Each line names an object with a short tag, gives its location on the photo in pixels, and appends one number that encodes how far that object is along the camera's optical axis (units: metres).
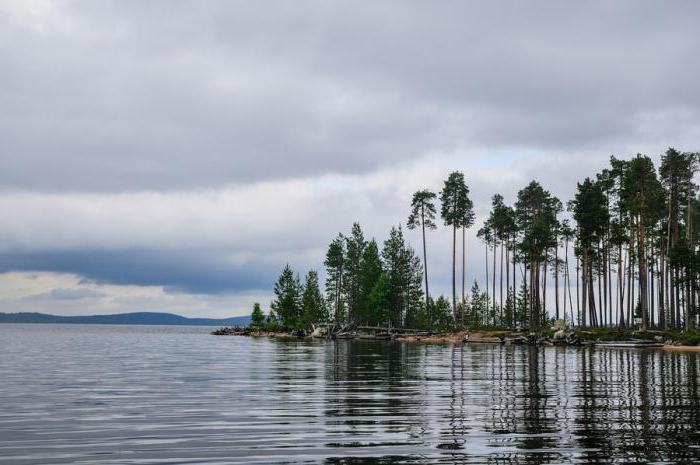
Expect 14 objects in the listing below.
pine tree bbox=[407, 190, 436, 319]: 116.19
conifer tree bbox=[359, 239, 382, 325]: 140.12
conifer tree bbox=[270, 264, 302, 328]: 169.38
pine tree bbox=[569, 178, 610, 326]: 90.75
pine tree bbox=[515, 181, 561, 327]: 100.56
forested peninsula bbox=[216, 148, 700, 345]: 85.81
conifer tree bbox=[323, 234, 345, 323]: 155.00
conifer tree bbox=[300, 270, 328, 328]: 157.38
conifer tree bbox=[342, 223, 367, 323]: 145.50
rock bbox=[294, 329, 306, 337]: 133.50
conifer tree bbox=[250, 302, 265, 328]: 181.25
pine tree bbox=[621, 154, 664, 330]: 81.25
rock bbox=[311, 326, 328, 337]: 122.12
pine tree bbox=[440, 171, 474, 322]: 110.62
